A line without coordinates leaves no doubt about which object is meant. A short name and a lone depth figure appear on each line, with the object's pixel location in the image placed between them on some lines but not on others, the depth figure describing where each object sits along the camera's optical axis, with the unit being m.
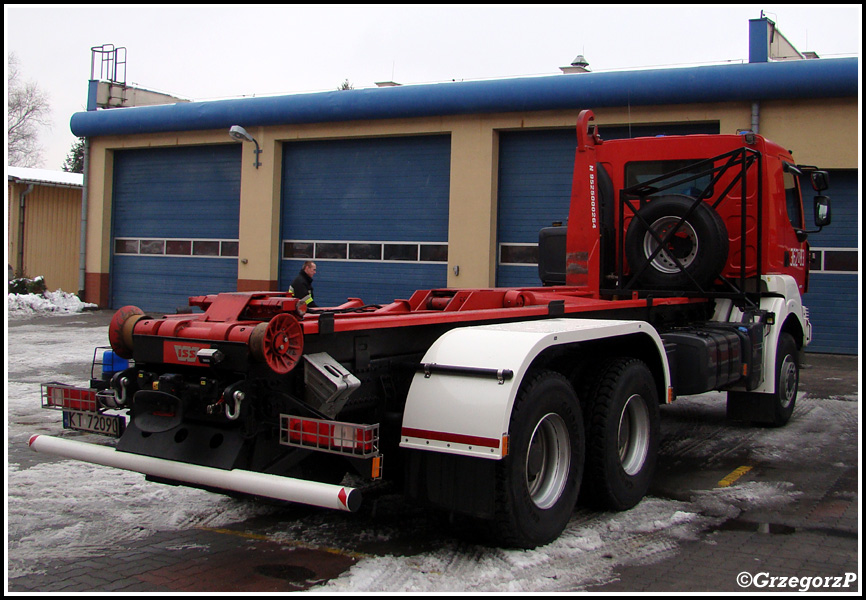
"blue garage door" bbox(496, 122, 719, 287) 18.25
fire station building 15.97
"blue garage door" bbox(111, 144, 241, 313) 22.52
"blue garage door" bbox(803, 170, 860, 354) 15.80
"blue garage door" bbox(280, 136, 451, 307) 19.62
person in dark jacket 12.88
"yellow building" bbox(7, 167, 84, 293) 27.95
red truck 4.17
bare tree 40.53
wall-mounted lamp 20.52
